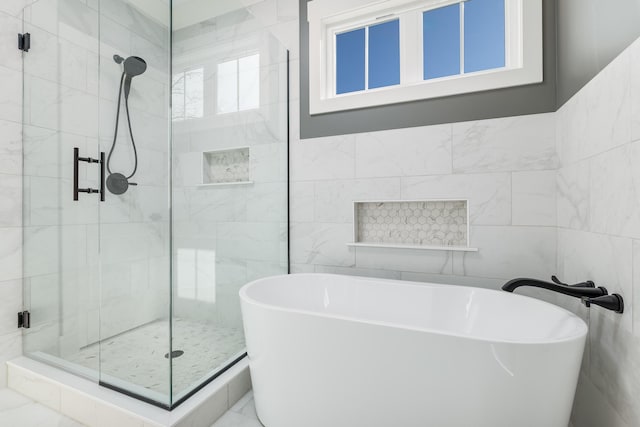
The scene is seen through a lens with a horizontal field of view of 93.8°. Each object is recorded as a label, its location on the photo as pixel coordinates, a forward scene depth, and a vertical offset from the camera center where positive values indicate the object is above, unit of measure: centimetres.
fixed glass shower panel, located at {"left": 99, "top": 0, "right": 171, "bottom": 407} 139 +6
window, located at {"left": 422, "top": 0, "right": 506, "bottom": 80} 191 +116
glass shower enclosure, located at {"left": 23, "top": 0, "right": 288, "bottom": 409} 141 +15
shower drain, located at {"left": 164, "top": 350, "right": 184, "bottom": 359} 133 -64
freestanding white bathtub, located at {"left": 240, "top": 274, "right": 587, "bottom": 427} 99 -57
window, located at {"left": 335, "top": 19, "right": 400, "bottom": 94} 216 +117
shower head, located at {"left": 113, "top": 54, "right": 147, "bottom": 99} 154 +75
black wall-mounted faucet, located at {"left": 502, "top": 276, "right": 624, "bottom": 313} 105 -31
